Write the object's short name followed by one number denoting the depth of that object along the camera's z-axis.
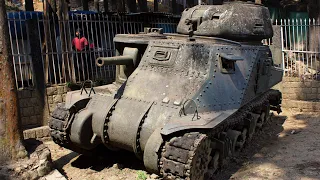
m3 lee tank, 5.27
